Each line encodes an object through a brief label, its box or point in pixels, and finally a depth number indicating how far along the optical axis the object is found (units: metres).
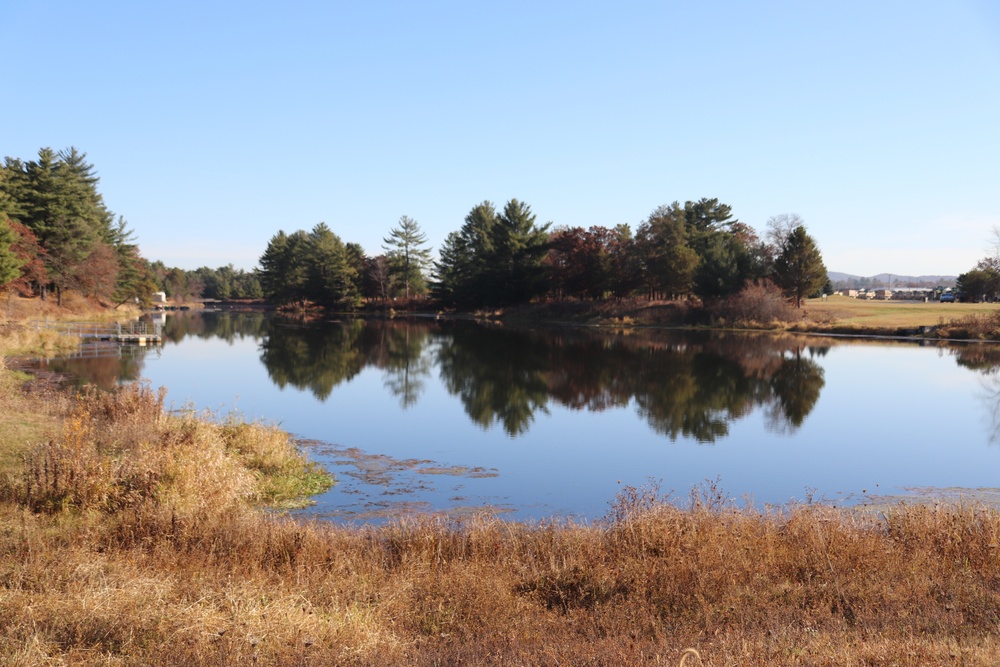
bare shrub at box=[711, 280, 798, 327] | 59.03
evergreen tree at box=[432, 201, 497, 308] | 81.00
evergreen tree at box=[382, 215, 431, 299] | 94.94
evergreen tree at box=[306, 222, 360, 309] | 91.69
